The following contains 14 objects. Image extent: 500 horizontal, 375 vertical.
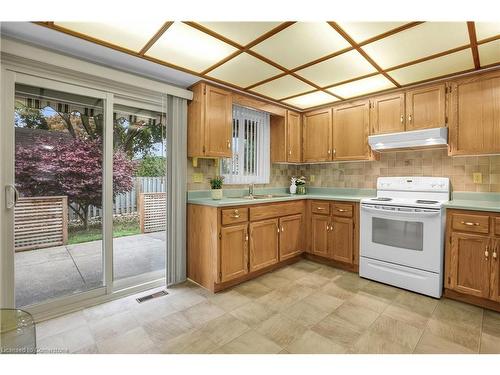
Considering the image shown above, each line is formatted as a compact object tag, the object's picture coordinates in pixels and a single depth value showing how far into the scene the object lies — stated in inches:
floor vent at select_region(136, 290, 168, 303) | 94.1
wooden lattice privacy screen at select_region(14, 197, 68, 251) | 91.4
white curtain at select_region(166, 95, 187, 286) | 108.0
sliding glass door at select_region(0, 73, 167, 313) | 77.9
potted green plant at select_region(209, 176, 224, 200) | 113.5
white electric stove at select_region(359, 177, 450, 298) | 95.6
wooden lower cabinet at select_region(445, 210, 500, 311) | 86.0
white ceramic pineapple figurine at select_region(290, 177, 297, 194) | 157.3
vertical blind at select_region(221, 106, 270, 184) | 133.5
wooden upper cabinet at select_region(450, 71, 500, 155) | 94.6
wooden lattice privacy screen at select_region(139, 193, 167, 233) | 157.2
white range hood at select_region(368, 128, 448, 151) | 102.7
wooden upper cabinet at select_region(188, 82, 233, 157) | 107.5
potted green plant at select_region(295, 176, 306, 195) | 157.2
